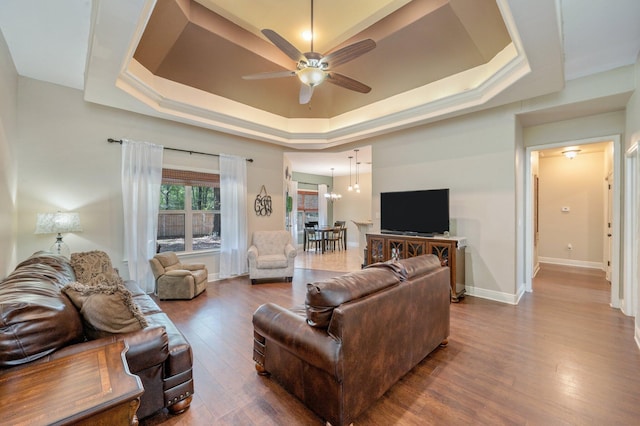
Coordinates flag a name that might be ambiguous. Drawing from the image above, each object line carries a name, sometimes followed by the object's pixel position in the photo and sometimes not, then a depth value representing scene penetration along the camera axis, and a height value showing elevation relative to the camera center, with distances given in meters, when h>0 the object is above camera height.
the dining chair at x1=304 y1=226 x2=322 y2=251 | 8.87 -0.84
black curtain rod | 4.09 +1.10
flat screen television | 4.29 -0.02
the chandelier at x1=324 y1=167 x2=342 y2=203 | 10.20 +0.57
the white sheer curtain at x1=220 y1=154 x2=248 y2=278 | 5.30 -0.07
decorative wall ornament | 5.90 +0.16
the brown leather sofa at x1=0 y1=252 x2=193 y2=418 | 1.25 -0.67
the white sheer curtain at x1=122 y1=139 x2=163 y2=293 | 4.16 +0.13
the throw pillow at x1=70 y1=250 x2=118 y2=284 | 2.97 -0.63
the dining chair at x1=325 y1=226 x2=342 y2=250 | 8.96 -0.90
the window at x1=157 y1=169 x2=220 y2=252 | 4.87 +0.01
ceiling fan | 2.48 +1.51
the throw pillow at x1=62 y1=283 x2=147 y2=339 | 1.60 -0.60
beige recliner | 4.06 -1.05
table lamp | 3.21 -0.16
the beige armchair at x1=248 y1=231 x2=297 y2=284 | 4.96 -0.87
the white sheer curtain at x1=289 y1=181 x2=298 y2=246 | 9.48 +0.04
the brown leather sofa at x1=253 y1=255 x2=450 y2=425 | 1.61 -0.86
